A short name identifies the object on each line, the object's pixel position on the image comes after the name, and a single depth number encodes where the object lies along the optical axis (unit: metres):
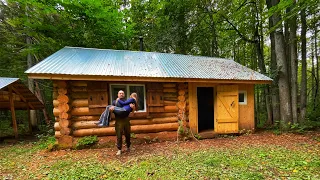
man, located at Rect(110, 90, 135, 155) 4.50
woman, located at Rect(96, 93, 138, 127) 4.41
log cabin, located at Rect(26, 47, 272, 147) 5.16
